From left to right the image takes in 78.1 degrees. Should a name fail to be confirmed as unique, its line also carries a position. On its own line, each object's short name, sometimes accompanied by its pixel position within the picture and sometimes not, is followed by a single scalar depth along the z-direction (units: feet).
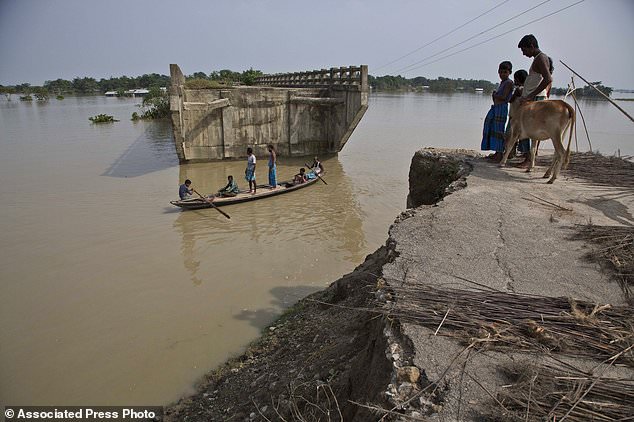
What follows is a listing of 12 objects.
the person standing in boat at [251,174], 37.37
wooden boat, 35.45
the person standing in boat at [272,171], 38.93
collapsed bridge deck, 51.19
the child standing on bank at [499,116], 22.90
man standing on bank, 19.95
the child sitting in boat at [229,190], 37.68
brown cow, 18.79
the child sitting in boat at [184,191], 36.04
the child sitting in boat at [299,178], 42.78
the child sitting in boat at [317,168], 45.77
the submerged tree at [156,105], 118.52
